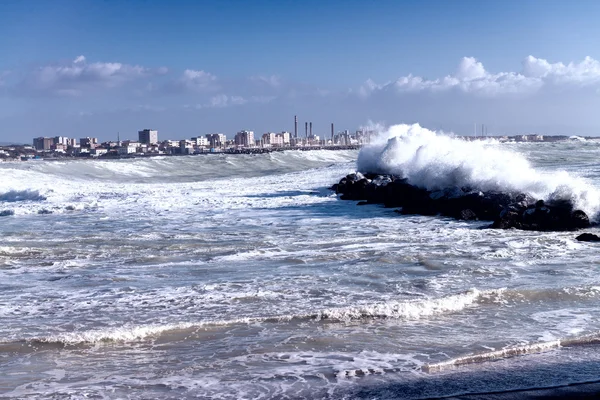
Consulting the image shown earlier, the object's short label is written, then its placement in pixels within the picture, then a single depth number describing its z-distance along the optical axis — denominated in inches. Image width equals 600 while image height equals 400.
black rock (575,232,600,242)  507.2
